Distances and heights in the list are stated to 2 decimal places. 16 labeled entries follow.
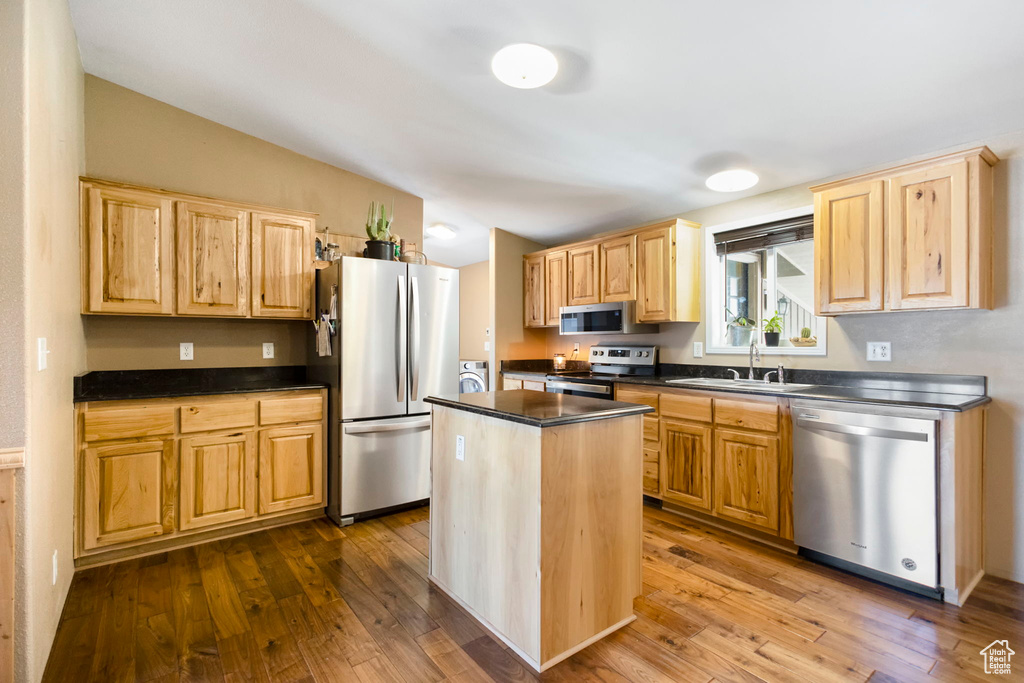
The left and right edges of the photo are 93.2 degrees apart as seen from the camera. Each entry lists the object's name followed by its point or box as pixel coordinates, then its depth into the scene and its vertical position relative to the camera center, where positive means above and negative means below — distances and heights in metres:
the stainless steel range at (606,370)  3.90 -0.25
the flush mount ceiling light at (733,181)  3.02 +1.03
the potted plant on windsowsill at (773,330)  3.39 +0.08
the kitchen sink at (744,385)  2.98 -0.29
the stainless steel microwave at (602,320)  4.13 +0.20
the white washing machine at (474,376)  6.10 -0.43
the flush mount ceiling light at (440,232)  5.34 +1.25
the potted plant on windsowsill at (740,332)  3.71 +0.08
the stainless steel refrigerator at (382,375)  3.27 -0.23
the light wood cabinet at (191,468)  2.62 -0.75
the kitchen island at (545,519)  1.79 -0.71
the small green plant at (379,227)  3.61 +0.87
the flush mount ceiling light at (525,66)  2.14 +1.26
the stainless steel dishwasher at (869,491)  2.23 -0.75
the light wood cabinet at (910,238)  2.36 +0.55
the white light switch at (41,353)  1.70 -0.03
